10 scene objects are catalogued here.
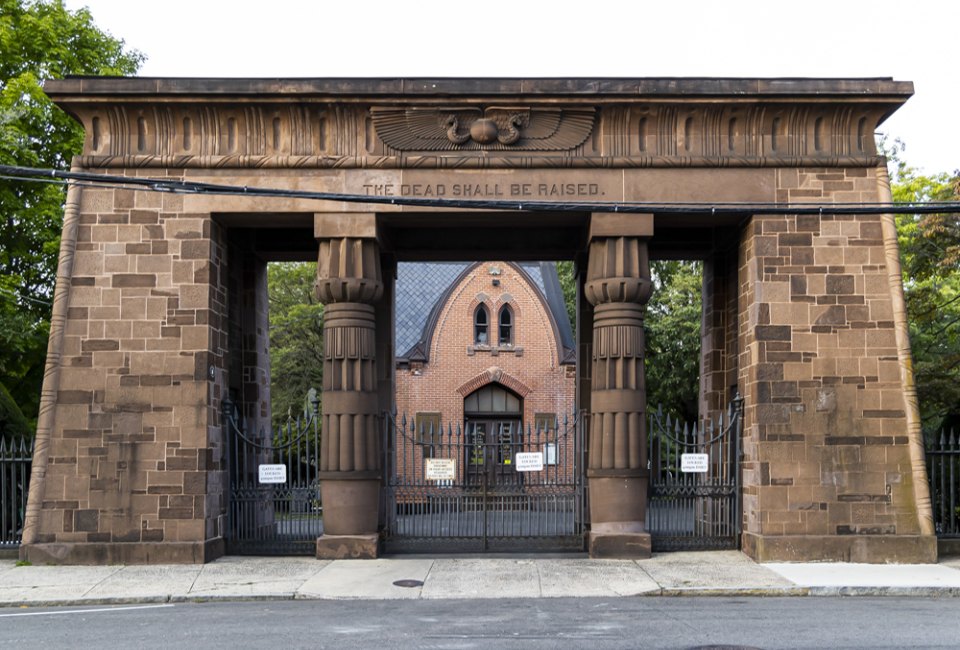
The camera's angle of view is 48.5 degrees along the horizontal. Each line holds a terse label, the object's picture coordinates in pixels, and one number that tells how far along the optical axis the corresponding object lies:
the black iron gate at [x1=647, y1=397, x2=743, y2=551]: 16.06
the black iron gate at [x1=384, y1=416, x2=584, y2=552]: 16.16
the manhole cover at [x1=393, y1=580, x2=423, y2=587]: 13.44
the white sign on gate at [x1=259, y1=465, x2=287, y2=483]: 16.12
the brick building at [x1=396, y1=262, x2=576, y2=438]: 34.97
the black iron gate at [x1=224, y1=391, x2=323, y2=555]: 16.17
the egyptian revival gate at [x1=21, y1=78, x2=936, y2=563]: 15.22
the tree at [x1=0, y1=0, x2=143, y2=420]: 23.22
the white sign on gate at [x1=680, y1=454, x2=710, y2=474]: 15.95
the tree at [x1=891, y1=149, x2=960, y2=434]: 19.95
